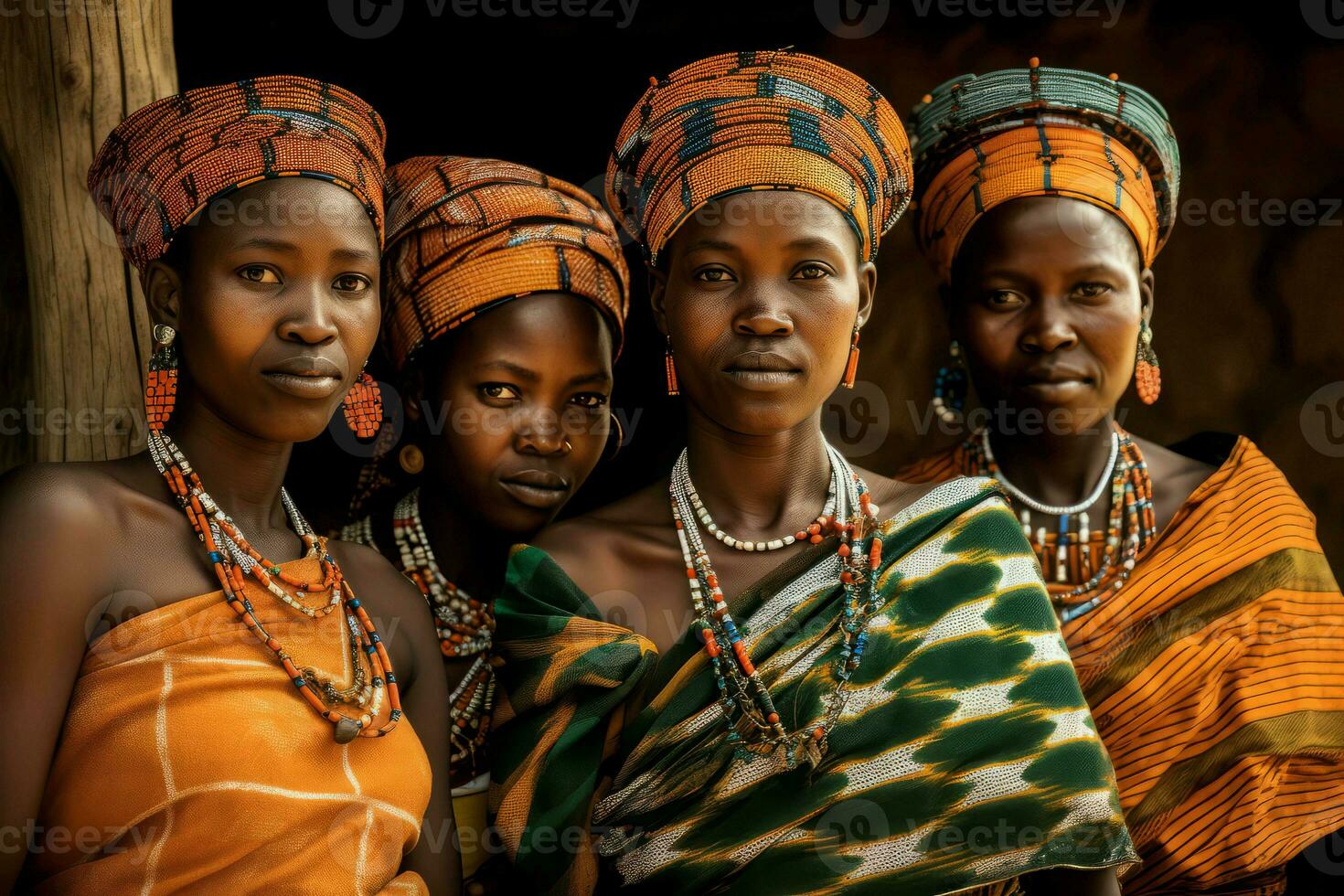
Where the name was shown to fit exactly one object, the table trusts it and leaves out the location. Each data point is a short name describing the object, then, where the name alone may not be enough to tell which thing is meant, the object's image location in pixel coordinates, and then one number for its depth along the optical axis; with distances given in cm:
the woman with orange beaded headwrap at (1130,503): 293
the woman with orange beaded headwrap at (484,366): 286
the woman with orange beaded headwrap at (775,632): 234
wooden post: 288
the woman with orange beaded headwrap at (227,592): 199
